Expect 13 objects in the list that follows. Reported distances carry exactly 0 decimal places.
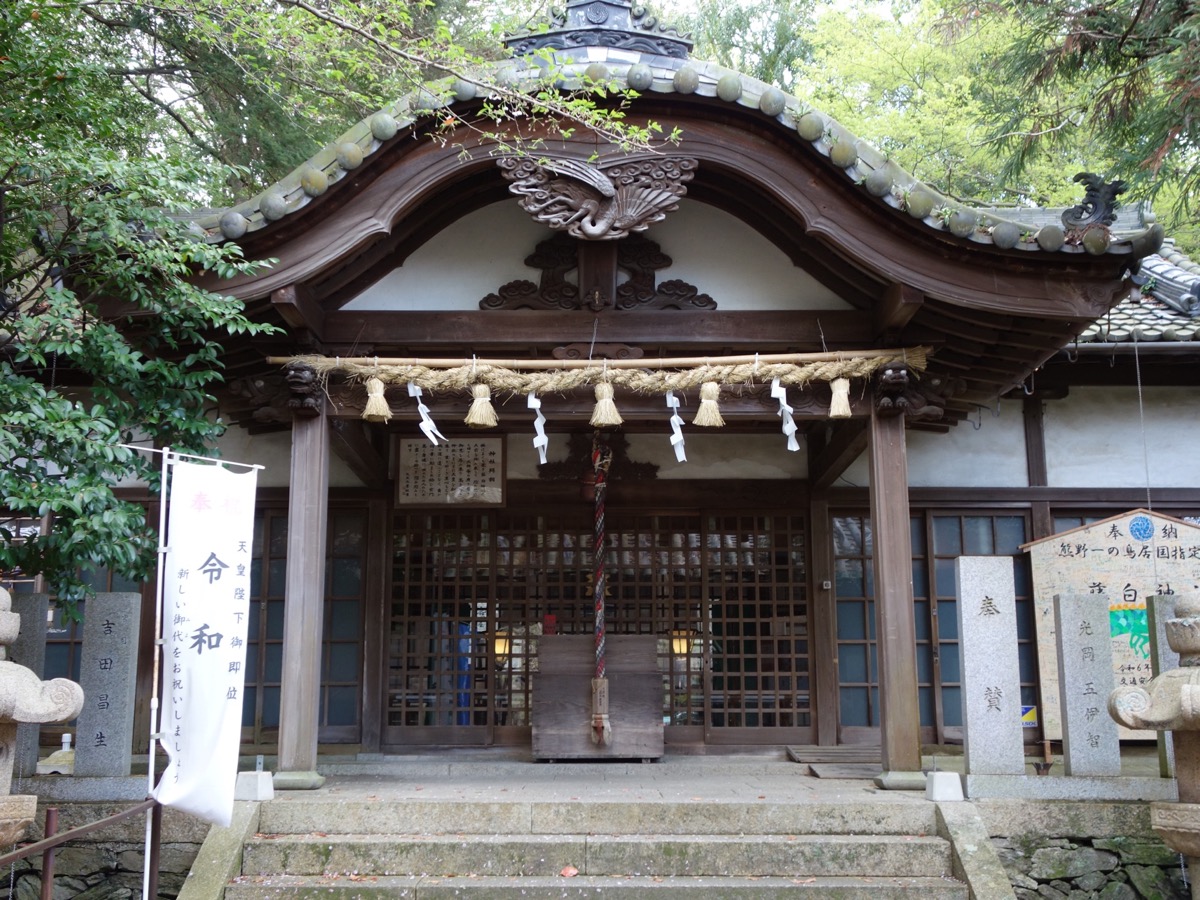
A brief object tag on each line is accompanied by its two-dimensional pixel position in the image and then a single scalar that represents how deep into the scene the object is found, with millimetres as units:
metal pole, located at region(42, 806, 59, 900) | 4773
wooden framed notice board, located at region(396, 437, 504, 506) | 9664
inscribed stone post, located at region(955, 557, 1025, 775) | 6812
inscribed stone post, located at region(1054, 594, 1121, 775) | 6840
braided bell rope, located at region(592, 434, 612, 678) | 9023
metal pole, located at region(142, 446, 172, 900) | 5746
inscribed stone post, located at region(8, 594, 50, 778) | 6879
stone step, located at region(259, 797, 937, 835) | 6562
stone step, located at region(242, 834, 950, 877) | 6230
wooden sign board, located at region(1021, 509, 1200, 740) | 9188
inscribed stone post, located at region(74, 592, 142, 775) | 6781
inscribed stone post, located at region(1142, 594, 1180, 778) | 6789
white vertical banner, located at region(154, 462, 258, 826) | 5809
